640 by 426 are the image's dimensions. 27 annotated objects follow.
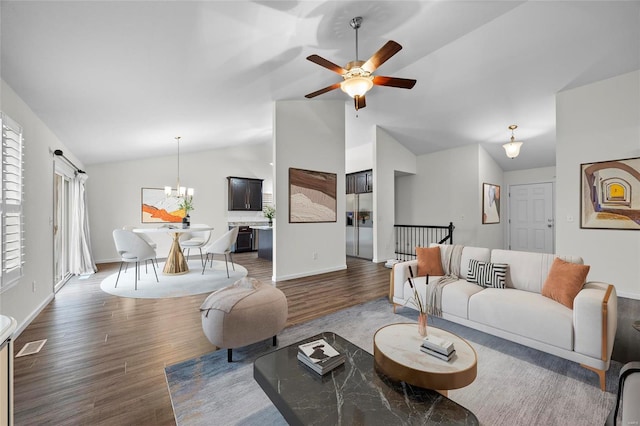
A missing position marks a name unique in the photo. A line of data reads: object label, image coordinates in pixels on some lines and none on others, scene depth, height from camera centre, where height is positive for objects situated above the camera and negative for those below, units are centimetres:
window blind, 223 +8
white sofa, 184 -79
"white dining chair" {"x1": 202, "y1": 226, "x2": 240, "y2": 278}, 474 -55
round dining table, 488 -87
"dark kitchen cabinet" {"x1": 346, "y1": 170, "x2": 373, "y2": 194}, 654 +81
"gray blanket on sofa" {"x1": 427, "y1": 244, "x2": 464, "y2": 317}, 275 -72
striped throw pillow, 270 -63
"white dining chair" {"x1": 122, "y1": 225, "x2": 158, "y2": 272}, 522 -50
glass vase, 166 -70
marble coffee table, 115 -88
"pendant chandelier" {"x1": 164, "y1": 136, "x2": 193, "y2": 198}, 525 +49
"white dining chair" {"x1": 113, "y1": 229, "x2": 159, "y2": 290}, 412 -49
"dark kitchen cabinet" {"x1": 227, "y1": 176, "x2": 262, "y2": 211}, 762 +61
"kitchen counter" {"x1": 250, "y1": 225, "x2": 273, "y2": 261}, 631 -71
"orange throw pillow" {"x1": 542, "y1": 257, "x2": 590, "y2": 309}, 217 -57
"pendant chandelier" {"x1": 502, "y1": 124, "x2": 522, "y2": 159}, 505 +124
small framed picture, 657 +26
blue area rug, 156 -118
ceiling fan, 241 +140
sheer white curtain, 488 -34
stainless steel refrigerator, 644 -29
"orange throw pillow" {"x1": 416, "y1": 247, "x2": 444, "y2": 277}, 315 -58
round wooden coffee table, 133 -79
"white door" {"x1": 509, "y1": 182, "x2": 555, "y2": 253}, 678 -12
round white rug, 382 -110
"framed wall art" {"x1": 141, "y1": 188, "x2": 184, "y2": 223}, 658 +18
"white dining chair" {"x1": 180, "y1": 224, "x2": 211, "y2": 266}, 537 -56
